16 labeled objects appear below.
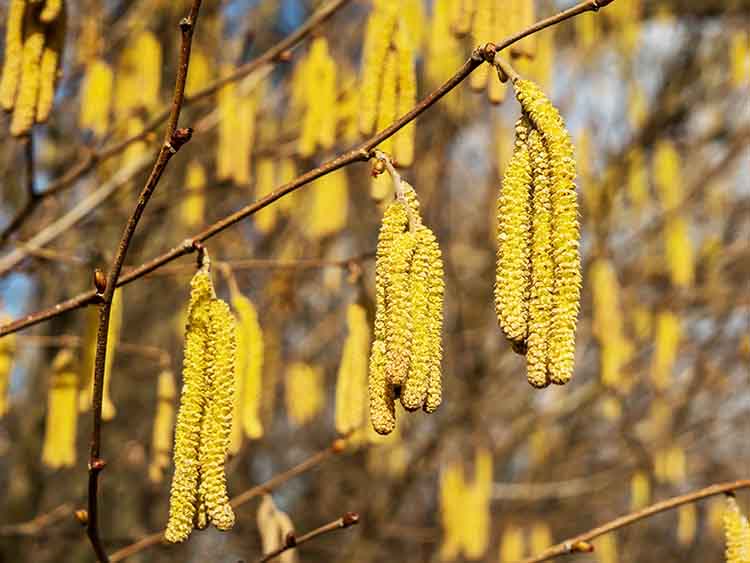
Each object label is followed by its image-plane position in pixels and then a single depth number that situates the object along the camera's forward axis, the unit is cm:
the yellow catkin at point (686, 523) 345
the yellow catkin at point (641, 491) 315
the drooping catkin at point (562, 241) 96
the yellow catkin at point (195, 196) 277
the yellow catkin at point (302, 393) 302
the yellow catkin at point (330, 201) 269
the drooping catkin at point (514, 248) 99
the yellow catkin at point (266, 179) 298
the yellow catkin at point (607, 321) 272
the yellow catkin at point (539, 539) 425
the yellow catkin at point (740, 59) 352
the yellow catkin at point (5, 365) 205
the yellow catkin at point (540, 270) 97
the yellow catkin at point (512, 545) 394
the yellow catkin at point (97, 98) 243
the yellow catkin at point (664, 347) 328
